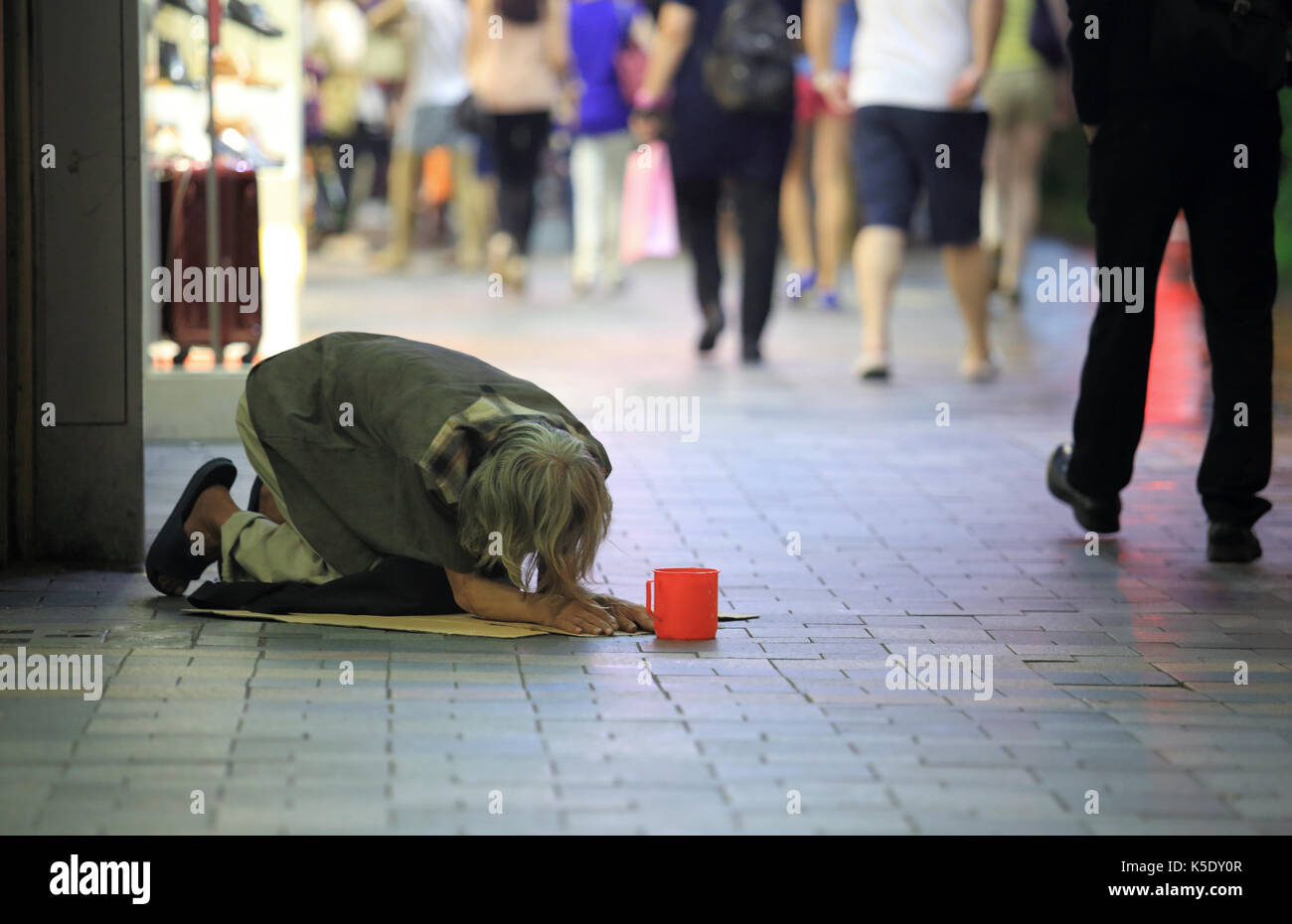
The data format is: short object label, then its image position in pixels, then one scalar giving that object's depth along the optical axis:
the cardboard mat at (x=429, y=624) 9.51
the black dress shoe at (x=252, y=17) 16.39
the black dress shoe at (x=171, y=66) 16.50
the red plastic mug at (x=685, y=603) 9.45
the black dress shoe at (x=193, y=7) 15.23
